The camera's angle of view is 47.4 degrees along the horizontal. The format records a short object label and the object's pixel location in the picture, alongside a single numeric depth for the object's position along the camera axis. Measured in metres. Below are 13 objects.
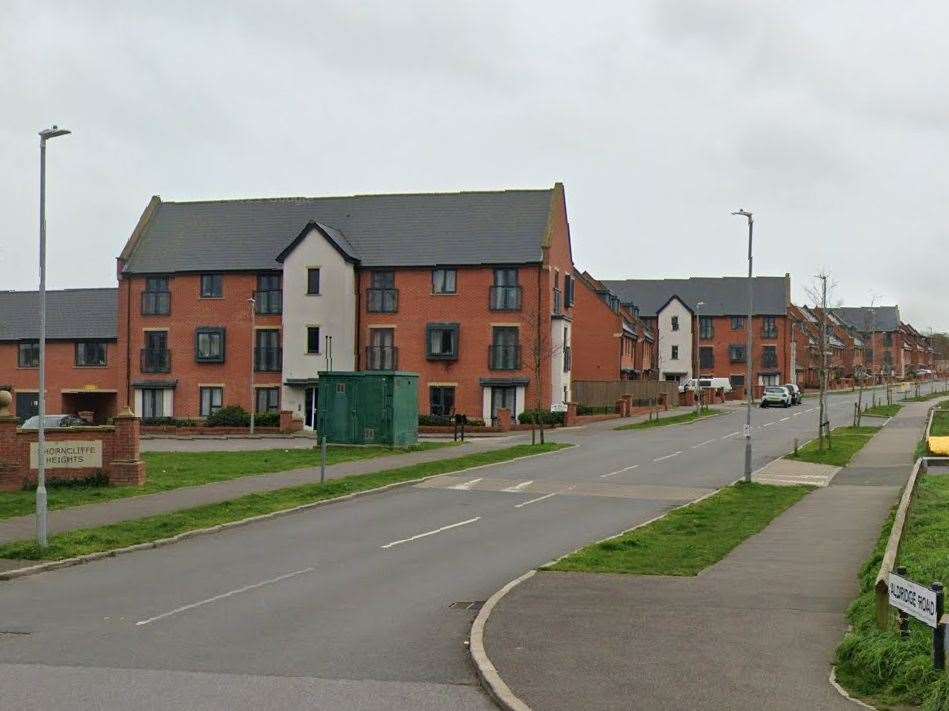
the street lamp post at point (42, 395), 17.66
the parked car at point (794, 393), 82.34
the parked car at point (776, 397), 77.75
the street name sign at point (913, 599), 8.94
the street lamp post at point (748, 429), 28.97
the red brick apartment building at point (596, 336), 75.44
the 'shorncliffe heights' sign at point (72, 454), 26.70
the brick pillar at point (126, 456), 26.72
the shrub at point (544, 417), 56.06
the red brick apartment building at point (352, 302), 58.84
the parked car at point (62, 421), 40.09
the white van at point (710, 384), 90.50
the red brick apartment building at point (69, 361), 66.50
